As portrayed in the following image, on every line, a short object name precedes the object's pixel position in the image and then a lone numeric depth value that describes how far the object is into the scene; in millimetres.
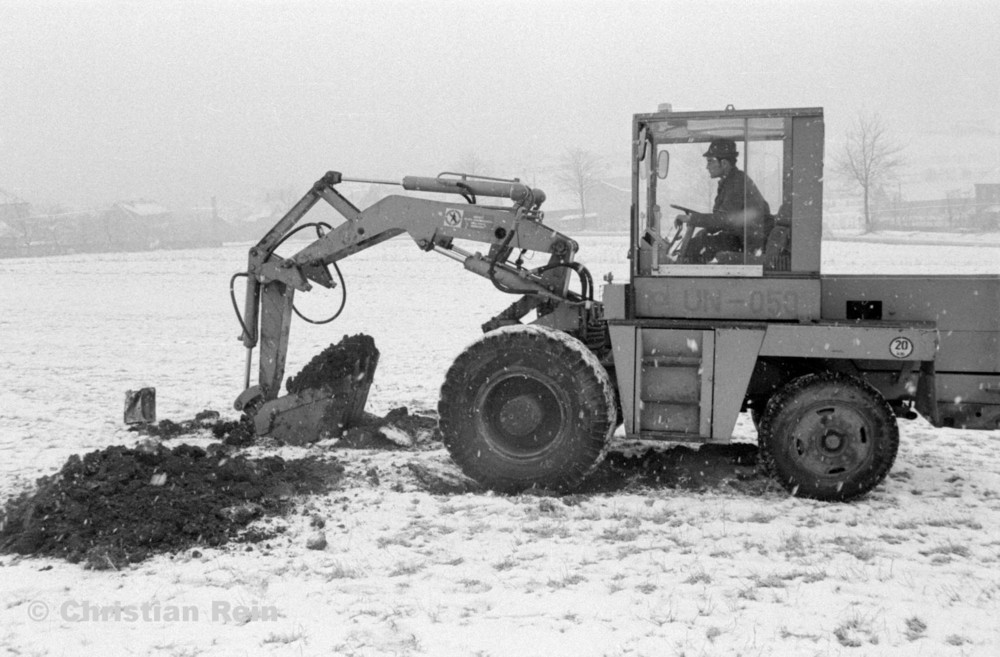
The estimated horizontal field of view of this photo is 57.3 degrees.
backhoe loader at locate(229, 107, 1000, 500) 6840
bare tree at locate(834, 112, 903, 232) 52781
